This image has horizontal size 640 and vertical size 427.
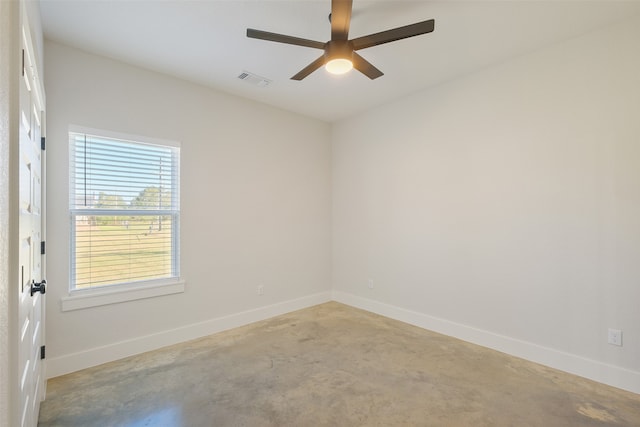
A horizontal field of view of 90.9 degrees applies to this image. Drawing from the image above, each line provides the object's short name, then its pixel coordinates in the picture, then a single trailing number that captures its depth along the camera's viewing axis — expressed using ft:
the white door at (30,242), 4.33
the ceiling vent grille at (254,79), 10.46
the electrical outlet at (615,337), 7.95
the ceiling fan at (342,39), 6.05
